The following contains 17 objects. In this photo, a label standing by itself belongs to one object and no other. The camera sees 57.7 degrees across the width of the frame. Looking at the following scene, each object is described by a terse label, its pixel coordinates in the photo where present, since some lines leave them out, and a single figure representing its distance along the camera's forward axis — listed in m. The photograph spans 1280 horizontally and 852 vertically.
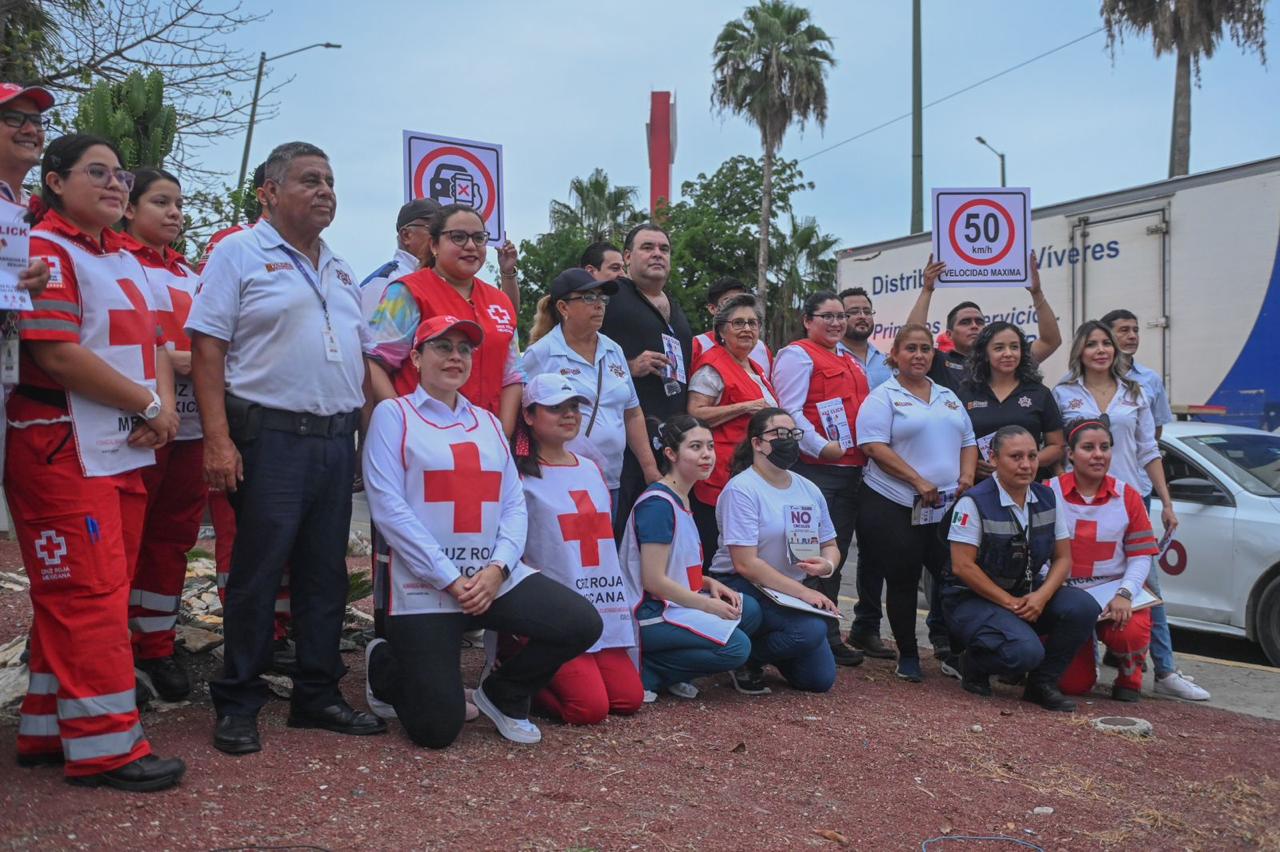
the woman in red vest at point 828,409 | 6.63
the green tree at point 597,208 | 48.41
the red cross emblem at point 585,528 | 5.15
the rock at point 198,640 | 5.38
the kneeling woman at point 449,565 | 4.46
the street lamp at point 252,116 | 9.81
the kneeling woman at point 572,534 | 5.13
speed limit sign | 8.16
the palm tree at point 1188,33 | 21.80
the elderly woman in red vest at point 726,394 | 6.30
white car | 7.24
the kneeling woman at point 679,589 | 5.45
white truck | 9.95
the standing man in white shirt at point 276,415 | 4.23
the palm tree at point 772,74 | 32.84
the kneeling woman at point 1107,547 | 6.16
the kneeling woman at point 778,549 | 5.74
